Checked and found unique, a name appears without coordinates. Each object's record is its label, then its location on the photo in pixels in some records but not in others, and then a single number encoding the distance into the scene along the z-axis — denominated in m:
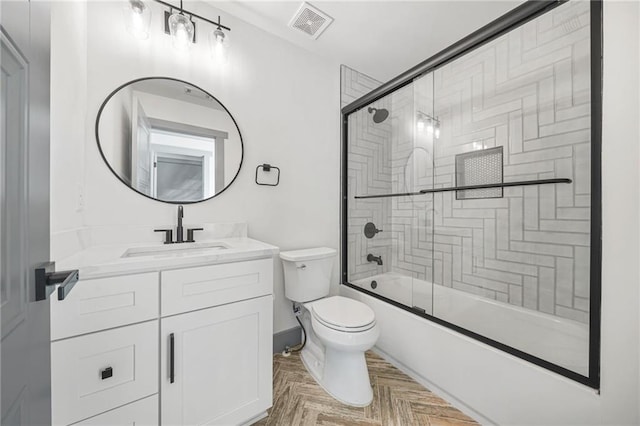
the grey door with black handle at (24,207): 0.37
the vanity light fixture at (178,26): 1.39
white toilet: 1.42
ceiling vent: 1.70
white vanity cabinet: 0.85
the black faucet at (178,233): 1.48
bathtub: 1.12
